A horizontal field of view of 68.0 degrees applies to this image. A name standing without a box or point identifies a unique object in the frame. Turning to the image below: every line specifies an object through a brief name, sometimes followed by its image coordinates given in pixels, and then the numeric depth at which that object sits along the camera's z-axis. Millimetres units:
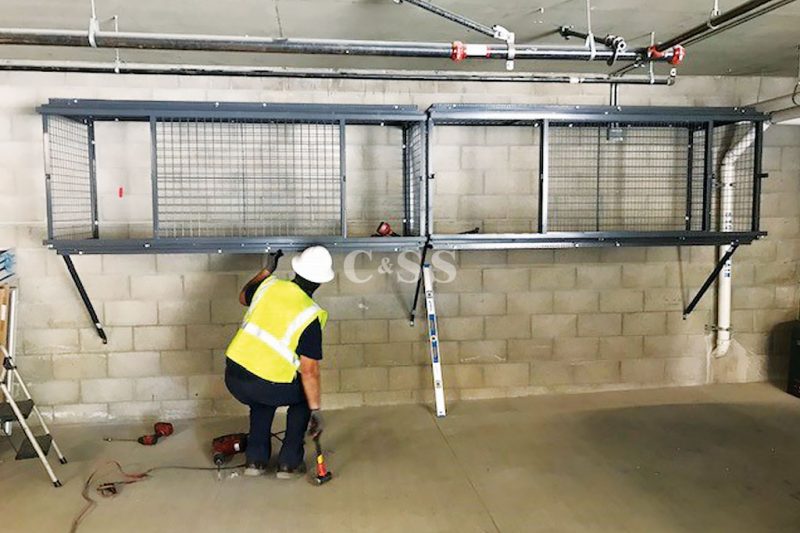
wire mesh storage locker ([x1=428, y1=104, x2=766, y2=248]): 4270
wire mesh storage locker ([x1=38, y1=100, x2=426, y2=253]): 3865
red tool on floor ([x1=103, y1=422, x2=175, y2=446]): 3632
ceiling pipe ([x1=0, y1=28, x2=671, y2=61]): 2412
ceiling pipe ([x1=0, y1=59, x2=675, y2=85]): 3287
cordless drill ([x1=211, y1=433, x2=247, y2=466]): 3432
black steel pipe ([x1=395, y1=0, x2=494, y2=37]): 2605
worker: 3082
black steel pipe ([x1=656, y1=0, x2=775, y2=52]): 2512
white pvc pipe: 4289
